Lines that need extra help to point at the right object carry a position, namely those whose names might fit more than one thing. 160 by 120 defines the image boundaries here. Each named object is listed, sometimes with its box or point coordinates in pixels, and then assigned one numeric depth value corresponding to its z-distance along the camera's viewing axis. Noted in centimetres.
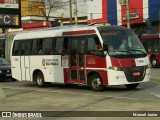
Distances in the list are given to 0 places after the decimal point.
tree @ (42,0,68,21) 7207
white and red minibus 1796
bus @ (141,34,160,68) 3912
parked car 2716
